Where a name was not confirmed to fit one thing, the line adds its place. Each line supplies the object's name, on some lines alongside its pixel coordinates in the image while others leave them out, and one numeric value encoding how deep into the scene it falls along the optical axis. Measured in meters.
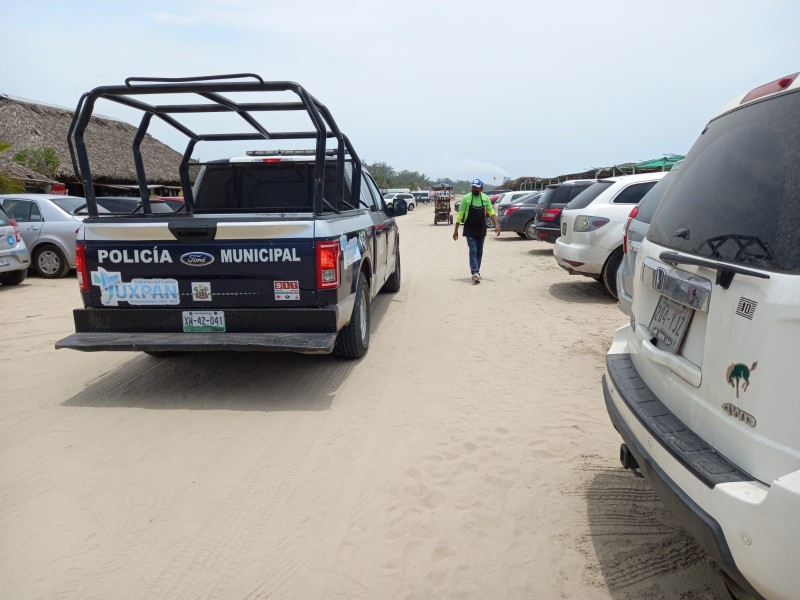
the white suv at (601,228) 8.23
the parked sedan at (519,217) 18.53
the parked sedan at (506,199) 21.13
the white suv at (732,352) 1.70
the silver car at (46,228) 10.91
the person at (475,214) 9.70
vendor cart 28.27
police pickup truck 4.44
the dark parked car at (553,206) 12.73
